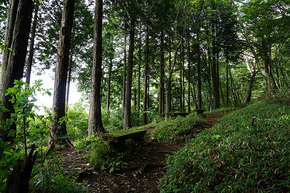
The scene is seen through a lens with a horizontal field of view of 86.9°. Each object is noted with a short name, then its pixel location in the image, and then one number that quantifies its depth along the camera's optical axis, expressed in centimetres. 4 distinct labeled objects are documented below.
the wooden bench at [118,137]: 409
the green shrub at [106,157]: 386
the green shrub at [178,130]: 619
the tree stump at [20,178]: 151
